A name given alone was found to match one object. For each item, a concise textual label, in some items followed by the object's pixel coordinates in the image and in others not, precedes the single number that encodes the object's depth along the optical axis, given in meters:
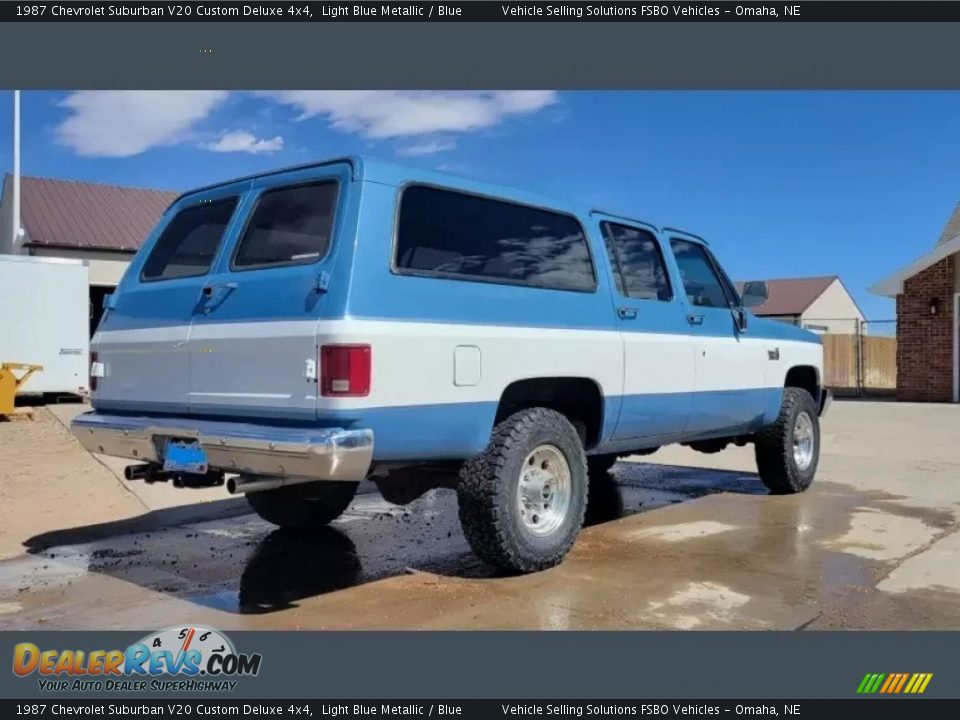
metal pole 21.52
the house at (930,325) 19.28
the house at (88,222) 24.59
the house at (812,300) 49.69
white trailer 16.06
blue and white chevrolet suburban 4.24
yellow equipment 14.09
